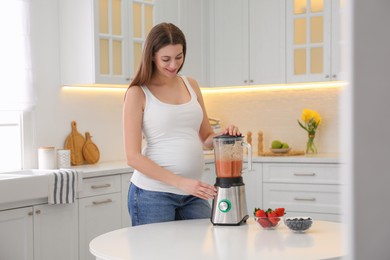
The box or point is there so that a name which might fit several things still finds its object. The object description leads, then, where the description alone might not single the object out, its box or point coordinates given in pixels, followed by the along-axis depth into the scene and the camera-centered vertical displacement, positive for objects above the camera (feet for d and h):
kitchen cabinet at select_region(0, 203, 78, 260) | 11.19 -2.61
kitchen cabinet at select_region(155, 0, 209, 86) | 16.63 +2.00
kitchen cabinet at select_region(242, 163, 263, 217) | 15.75 -2.32
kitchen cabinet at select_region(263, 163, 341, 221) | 14.85 -2.30
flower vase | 16.72 -1.37
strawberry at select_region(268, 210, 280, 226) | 7.24 -1.45
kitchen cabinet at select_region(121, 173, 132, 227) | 13.91 -2.24
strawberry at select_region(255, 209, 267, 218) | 7.26 -1.40
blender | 7.47 -1.07
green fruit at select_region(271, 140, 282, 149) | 16.19 -1.29
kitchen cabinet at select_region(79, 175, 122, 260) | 12.87 -2.42
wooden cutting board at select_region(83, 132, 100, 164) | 14.99 -1.32
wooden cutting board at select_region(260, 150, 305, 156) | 16.10 -1.51
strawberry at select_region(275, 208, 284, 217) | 7.34 -1.40
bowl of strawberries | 7.25 -1.46
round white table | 5.92 -1.57
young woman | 7.76 -0.48
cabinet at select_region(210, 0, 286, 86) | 16.70 +1.55
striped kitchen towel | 11.81 -1.74
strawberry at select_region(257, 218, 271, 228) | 7.26 -1.50
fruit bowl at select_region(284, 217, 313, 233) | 7.05 -1.48
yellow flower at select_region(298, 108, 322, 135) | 16.69 -0.62
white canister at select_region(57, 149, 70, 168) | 13.89 -1.38
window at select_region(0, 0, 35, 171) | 12.84 +0.43
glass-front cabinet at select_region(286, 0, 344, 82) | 15.83 +1.50
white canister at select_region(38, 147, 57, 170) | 13.43 -1.33
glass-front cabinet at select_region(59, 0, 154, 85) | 14.11 +1.36
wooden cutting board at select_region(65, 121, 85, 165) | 14.67 -1.14
